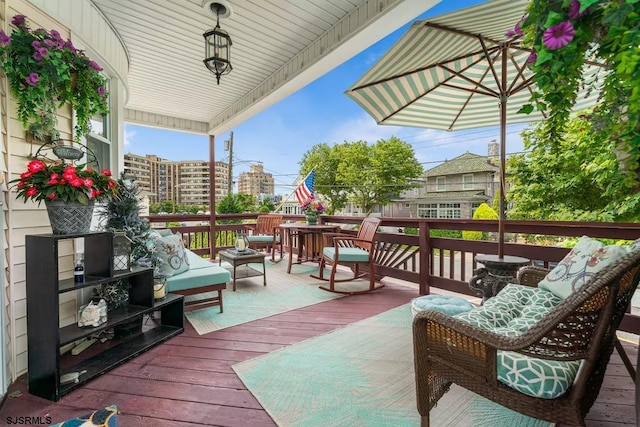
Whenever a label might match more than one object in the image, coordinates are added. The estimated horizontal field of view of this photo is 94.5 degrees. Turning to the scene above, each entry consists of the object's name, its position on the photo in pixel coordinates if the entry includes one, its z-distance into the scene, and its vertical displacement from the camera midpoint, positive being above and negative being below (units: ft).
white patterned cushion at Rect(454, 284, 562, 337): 4.99 -1.92
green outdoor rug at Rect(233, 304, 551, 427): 4.97 -3.55
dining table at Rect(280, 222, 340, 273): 16.26 -1.97
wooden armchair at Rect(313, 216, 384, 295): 12.25 -1.90
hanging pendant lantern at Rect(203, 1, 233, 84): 8.91 +5.12
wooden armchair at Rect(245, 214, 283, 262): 18.76 -1.39
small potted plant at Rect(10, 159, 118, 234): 5.63 +0.32
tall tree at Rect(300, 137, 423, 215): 64.39 +7.94
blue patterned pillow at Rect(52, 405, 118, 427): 4.66 -3.41
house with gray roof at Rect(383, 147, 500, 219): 63.55 +3.87
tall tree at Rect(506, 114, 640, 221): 17.52 +1.67
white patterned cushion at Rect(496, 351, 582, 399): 3.52 -2.04
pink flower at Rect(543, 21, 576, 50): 2.44 +1.45
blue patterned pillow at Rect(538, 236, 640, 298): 5.29 -1.10
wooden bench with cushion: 9.00 -2.11
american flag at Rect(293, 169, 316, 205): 23.06 +1.55
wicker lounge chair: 3.33 -1.75
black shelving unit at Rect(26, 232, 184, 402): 5.62 -2.41
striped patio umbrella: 7.18 +4.17
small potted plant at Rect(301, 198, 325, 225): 17.35 -0.20
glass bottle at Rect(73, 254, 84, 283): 6.28 -1.36
